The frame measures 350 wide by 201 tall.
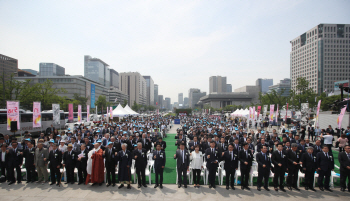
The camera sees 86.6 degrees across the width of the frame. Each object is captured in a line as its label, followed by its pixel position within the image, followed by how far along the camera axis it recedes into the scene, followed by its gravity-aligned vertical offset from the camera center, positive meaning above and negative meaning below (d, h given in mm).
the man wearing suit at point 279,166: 6352 -2232
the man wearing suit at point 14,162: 6918 -2318
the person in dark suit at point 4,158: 6977 -2196
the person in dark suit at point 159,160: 6383 -2046
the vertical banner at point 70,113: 20888 -1479
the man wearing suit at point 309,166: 6395 -2233
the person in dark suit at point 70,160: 6773 -2193
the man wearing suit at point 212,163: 6508 -2176
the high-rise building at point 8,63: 78562 +16382
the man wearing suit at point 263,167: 6324 -2231
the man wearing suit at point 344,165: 6121 -2102
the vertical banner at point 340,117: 12267 -1046
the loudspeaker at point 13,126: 12290 -1733
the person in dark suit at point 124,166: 6480 -2294
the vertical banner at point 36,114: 13899 -1096
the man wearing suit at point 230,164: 6445 -2186
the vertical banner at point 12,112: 12336 -811
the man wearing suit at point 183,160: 6477 -2068
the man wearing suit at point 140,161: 6344 -2087
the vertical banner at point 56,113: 17120 -1209
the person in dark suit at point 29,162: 7035 -2368
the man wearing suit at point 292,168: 6410 -2304
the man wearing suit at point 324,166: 6279 -2192
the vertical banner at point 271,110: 20531 -980
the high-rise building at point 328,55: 102312 +26093
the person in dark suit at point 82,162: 6785 -2288
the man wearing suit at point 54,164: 6715 -2317
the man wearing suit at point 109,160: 6578 -2125
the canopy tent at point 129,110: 26000 -1441
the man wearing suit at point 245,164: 6434 -2184
